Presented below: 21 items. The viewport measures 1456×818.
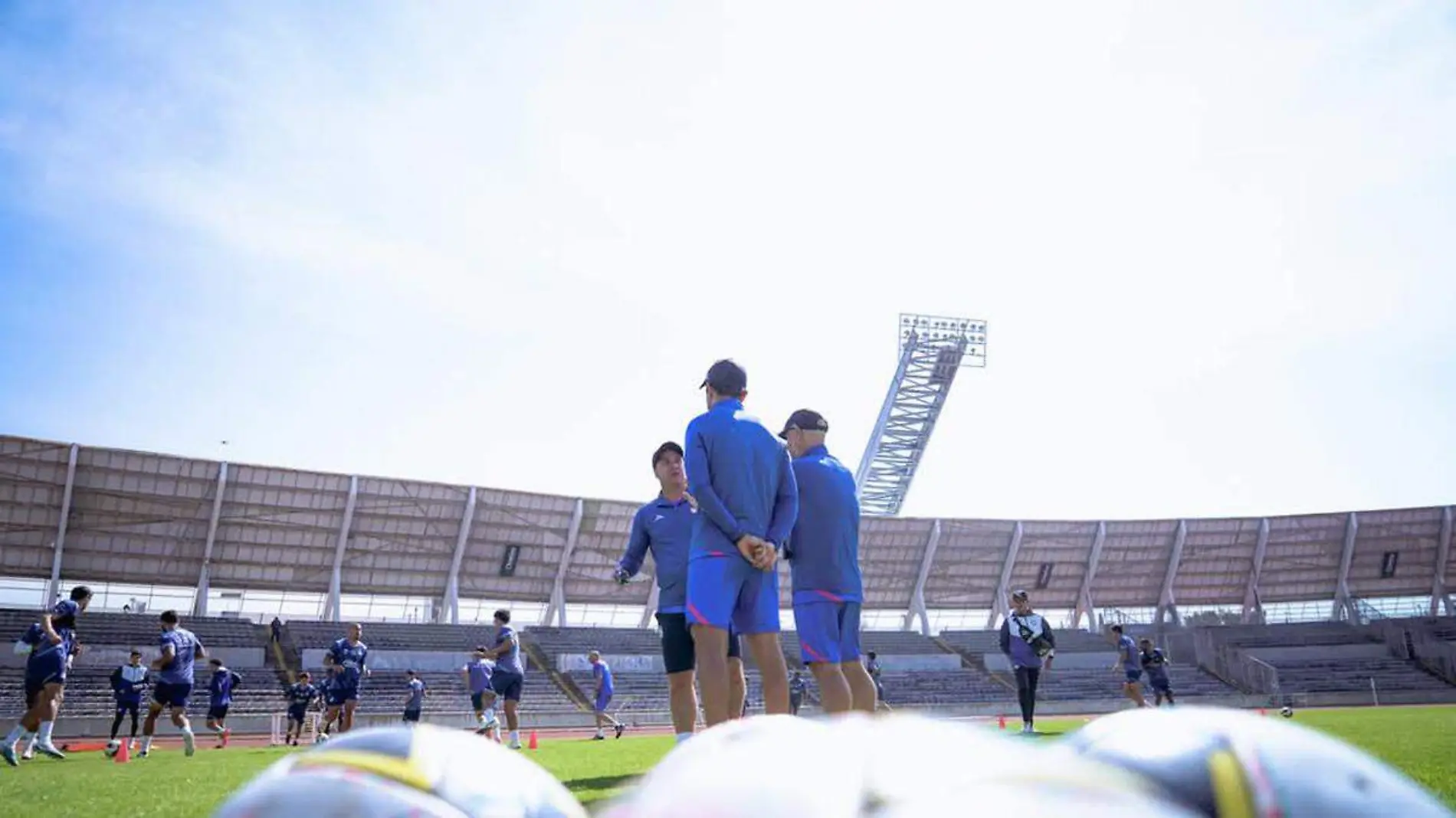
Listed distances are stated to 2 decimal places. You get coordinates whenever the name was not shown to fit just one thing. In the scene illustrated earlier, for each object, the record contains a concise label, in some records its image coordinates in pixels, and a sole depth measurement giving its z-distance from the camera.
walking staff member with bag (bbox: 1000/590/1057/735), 12.79
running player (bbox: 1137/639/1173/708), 18.64
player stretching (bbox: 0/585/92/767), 11.36
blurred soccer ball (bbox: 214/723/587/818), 1.77
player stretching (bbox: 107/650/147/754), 16.83
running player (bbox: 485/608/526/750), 14.80
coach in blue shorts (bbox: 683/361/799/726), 4.96
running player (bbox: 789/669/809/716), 28.50
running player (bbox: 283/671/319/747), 19.62
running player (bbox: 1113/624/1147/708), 16.92
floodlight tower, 54.78
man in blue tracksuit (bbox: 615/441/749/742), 5.70
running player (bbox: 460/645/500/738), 17.97
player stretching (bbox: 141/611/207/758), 13.32
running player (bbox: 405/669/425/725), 20.41
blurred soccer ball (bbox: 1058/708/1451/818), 1.61
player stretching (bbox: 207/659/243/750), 16.98
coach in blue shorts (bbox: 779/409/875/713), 5.73
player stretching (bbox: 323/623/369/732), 16.64
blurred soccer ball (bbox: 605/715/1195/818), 1.16
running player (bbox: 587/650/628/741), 23.33
